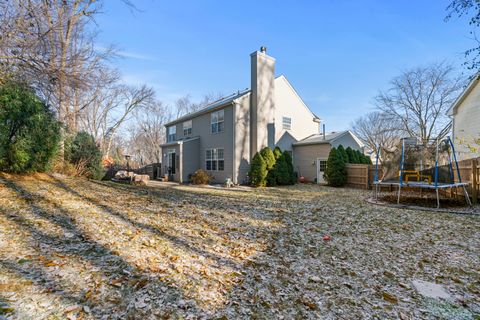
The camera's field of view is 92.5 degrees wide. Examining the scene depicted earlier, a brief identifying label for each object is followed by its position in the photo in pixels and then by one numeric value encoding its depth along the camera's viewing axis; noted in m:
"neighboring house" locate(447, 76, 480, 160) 11.29
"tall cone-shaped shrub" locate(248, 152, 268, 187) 13.97
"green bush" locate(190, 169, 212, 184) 15.10
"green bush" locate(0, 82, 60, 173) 6.67
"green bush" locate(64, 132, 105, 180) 10.52
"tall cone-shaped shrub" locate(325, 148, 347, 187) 14.34
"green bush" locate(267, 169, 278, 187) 14.51
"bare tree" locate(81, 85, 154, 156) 27.44
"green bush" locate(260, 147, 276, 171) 14.41
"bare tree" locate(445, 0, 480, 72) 4.73
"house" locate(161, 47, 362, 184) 15.00
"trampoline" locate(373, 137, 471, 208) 8.73
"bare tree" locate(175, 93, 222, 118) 38.28
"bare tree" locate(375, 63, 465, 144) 22.52
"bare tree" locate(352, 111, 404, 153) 31.02
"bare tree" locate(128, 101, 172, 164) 35.47
